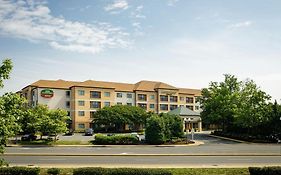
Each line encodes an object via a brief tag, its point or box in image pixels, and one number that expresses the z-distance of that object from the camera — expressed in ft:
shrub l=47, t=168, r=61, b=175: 40.61
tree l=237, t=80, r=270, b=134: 102.85
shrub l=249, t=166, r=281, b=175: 38.88
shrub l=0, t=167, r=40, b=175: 38.01
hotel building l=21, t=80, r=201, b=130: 157.10
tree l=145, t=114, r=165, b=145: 91.28
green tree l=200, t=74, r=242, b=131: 122.16
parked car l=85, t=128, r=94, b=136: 130.64
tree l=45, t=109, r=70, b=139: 91.02
